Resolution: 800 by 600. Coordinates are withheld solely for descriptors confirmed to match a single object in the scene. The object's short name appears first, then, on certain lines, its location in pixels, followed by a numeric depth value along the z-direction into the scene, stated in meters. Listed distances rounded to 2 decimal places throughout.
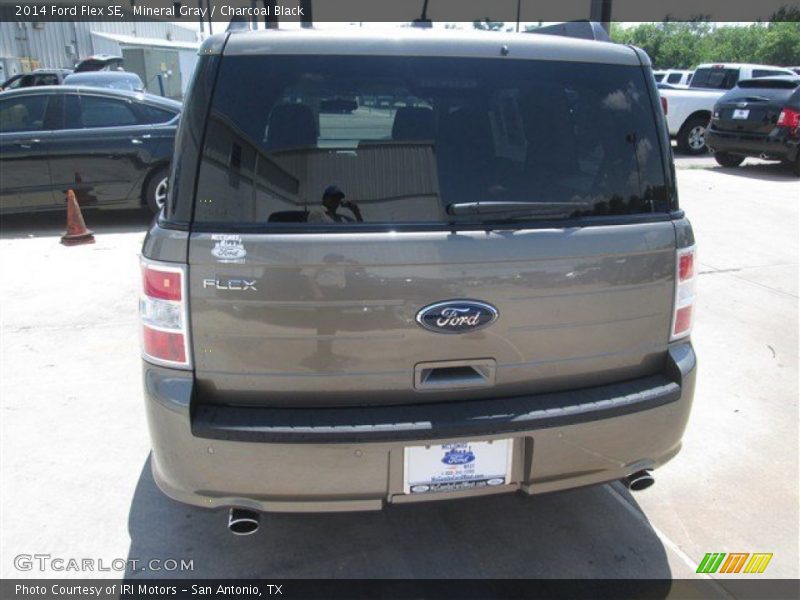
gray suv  2.11
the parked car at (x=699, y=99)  14.78
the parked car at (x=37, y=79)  17.70
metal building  32.66
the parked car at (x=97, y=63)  21.47
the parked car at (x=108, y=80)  13.38
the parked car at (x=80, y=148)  7.97
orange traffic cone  7.45
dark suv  11.87
